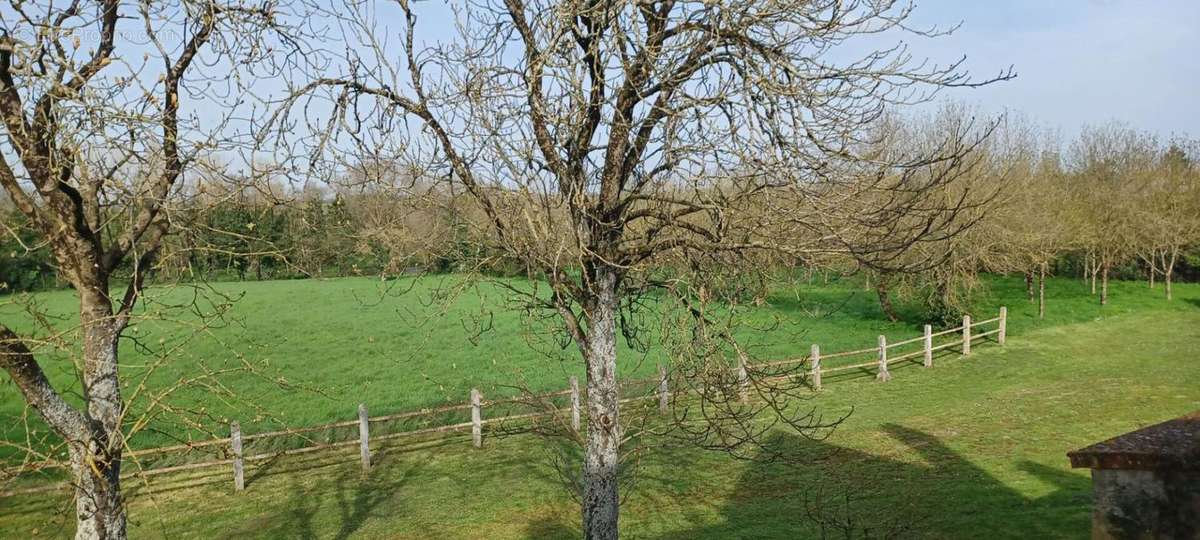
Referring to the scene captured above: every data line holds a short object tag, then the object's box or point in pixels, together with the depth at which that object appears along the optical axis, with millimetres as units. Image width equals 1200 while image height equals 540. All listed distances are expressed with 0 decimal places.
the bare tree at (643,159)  6367
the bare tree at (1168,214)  31250
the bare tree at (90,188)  4527
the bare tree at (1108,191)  30688
